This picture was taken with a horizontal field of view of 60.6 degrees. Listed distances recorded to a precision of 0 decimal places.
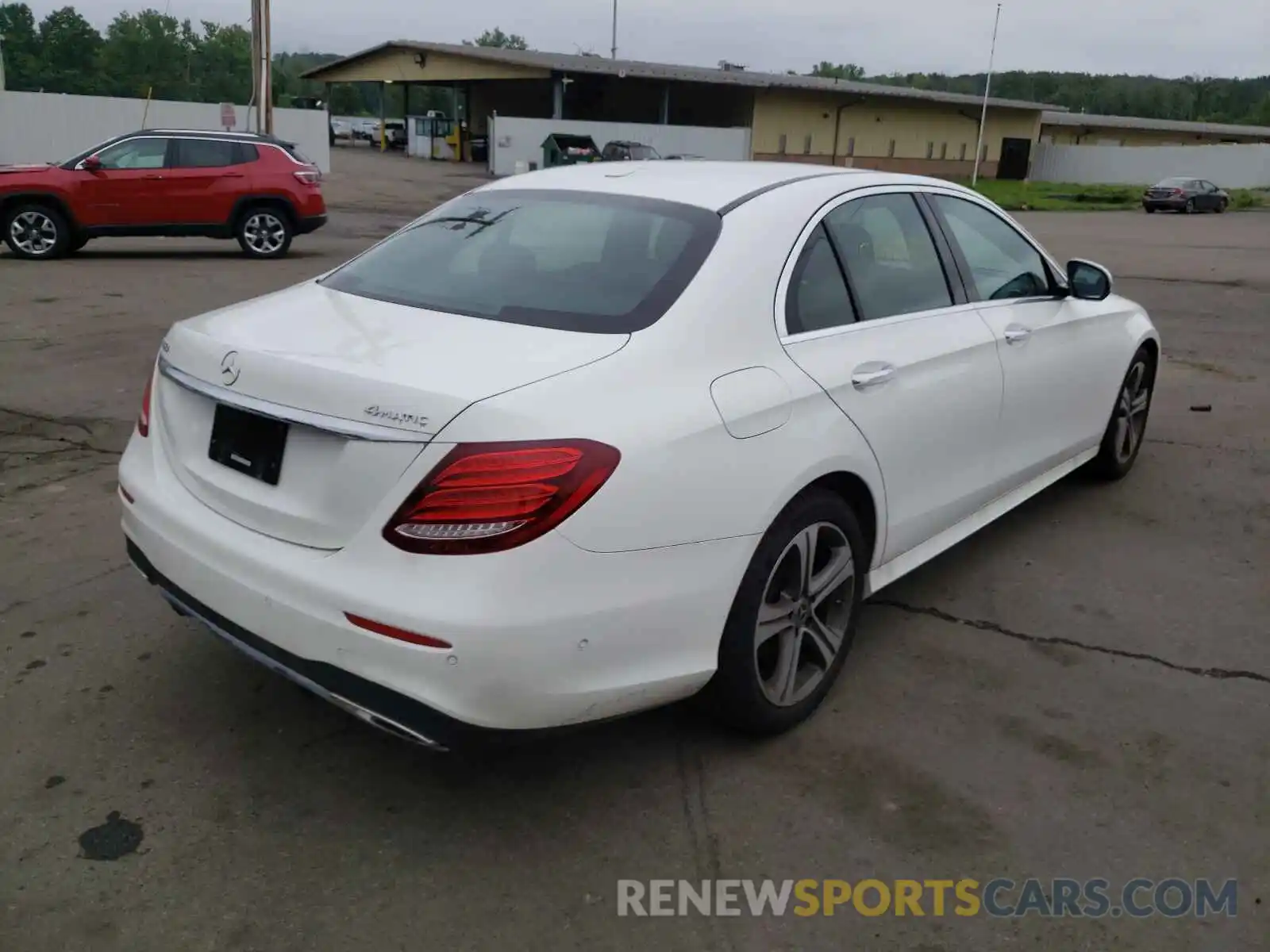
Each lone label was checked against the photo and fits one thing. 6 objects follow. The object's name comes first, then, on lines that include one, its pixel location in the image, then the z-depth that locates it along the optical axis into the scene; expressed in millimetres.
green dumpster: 36344
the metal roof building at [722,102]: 47812
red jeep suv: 13875
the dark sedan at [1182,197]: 39344
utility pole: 23359
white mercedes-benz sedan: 2469
